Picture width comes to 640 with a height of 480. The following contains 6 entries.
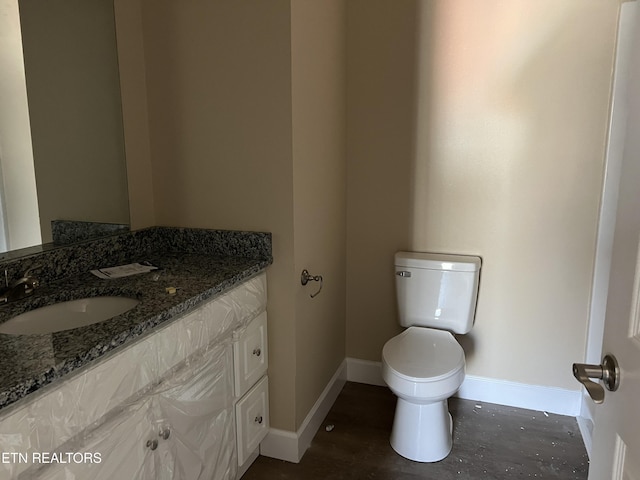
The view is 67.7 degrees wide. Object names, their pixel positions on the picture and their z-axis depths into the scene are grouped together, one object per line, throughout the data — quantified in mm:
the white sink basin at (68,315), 1334
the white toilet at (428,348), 1982
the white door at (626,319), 770
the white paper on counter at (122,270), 1673
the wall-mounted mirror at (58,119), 1521
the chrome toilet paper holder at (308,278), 1988
